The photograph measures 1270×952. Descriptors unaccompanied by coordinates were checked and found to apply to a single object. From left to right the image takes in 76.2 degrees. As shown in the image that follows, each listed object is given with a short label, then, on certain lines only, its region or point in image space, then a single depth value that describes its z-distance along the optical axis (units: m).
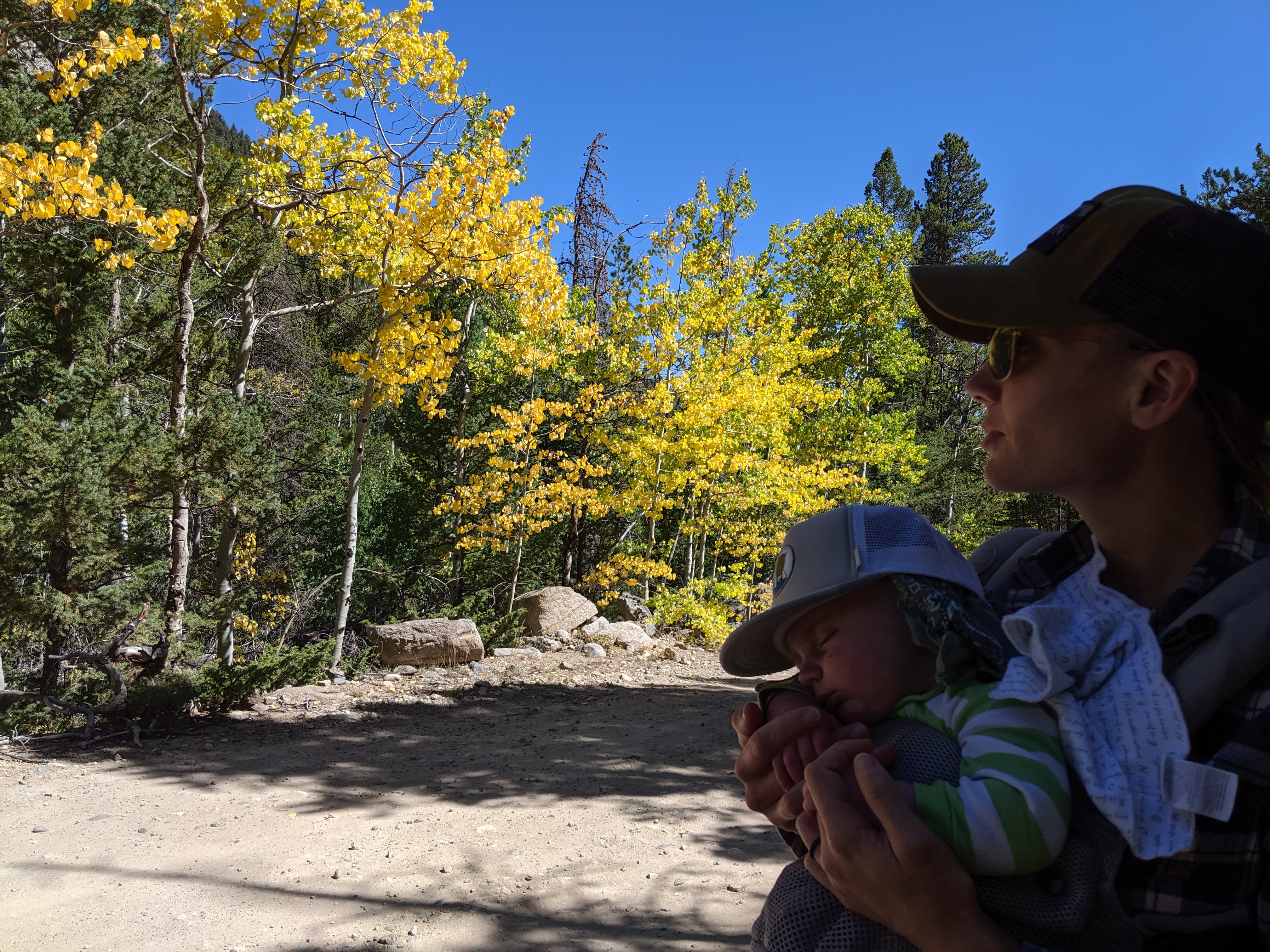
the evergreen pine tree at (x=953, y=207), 31.55
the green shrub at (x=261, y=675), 6.75
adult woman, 0.89
